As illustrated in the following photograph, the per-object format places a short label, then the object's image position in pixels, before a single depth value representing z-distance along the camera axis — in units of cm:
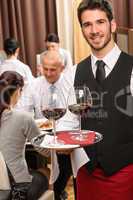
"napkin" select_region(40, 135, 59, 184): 189
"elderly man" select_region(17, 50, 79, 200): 329
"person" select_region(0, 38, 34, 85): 456
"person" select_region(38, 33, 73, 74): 513
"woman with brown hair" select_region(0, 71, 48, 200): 253
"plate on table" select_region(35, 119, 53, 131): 294
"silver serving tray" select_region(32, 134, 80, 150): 153
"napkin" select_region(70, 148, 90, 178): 183
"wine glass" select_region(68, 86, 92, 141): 175
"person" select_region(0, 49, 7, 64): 512
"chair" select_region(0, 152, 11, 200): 229
